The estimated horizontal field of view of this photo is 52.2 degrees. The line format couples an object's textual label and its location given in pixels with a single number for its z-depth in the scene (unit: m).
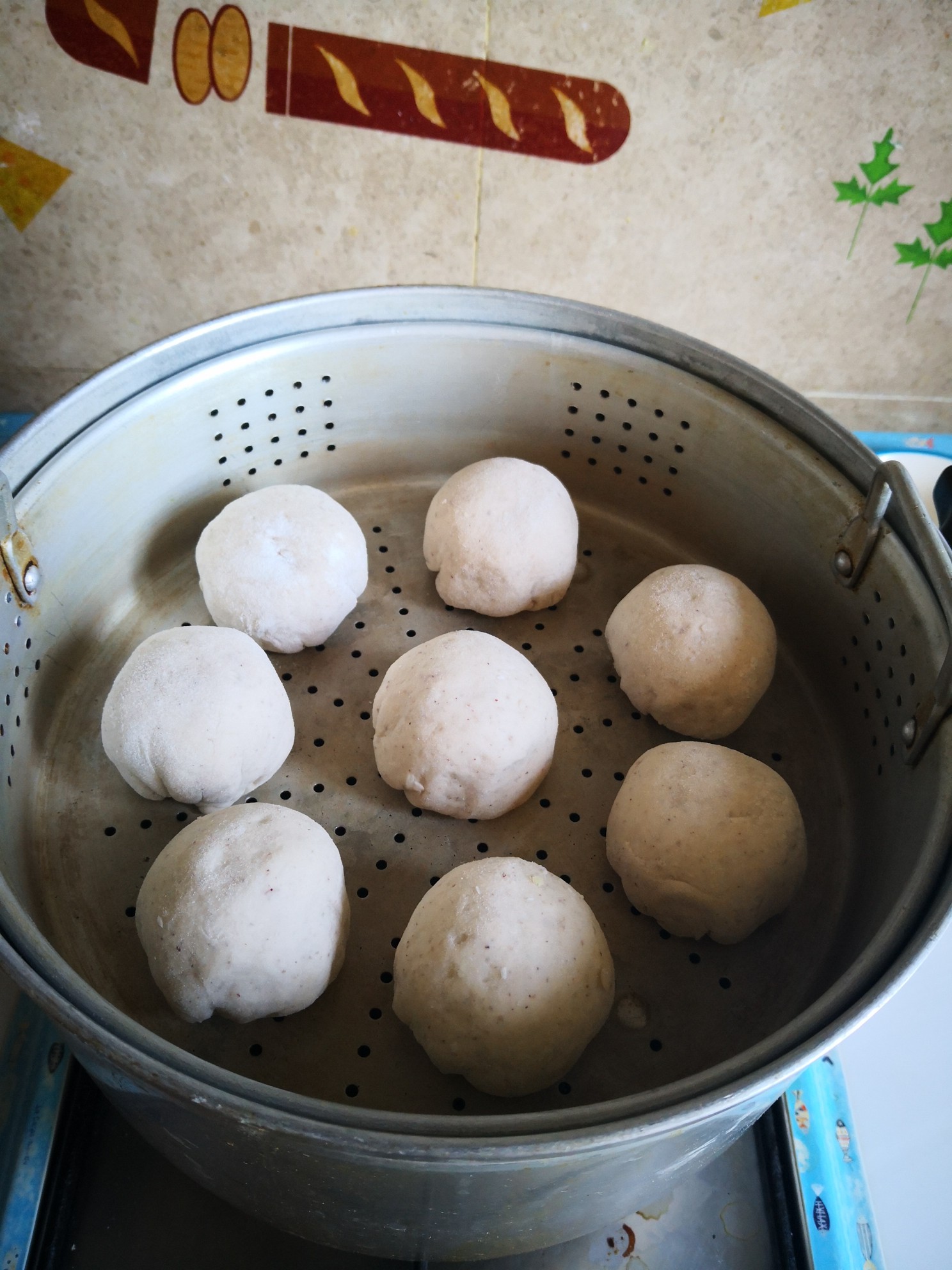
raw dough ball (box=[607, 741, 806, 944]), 0.31
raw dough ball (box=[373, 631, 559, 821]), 0.33
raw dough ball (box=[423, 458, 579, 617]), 0.38
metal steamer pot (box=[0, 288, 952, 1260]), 0.22
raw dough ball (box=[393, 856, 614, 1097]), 0.28
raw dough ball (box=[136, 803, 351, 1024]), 0.28
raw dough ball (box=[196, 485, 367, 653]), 0.36
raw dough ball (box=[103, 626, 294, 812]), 0.32
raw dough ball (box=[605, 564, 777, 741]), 0.35
